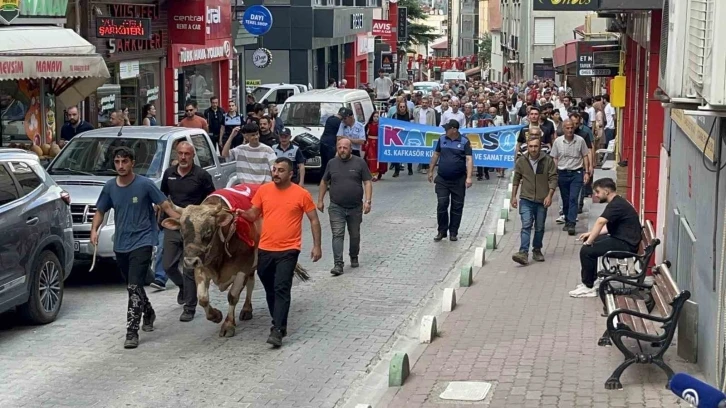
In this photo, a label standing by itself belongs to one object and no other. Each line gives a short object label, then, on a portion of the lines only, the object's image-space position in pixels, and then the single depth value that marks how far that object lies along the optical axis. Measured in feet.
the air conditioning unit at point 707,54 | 22.66
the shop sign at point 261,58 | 127.34
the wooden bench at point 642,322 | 28.73
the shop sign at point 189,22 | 92.43
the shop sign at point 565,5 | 46.91
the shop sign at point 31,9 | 60.85
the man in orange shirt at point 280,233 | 34.81
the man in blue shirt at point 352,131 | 75.66
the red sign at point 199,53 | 94.21
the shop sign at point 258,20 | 107.34
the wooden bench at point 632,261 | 37.11
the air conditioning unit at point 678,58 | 25.77
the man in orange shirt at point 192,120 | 73.31
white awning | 55.01
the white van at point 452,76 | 252.42
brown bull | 33.63
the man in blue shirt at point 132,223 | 34.58
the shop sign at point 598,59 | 71.87
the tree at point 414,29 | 278.46
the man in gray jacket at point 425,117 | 90.48
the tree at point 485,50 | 362.53
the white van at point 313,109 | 85.76
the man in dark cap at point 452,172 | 55.36
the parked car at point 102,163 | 43.75
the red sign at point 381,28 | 183.21
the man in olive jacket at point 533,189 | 49.57
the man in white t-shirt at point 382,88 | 140.93
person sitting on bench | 38.45
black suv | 35.31
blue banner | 83.82
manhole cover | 28.71
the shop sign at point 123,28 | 75.10
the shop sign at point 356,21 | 165.99
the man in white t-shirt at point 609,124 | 97.40
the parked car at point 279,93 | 114.32
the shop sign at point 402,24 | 251.41
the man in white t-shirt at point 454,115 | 87.45
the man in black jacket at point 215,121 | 85.56
